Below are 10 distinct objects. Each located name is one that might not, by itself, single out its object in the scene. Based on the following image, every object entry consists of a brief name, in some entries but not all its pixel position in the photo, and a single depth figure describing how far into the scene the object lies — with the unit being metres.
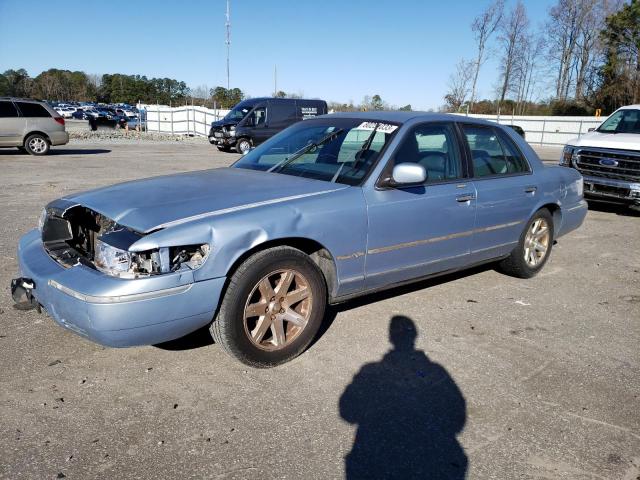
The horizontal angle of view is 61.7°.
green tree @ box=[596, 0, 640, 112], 42.00
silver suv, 15.98
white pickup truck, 8.68
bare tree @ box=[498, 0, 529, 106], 43.00
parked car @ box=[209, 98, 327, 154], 20.55
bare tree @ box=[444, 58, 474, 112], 39.75
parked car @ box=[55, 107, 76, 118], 55.20
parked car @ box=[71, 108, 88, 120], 53.34
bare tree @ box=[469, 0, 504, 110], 38.97
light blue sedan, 2.92
